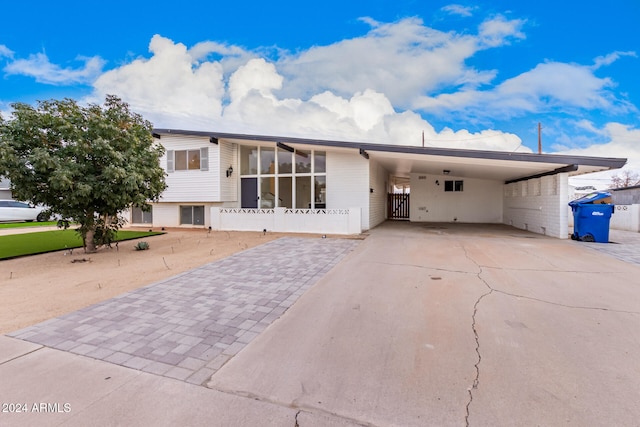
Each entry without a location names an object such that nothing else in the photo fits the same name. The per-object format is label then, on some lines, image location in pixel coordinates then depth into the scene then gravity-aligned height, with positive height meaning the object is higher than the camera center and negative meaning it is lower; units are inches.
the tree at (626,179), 1616.9 +148.0
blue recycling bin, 369.1 -14.0
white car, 679.7 -5.1
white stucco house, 445.7 +44.1
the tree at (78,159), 259.8 +47.3
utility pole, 948.3 +227.1
